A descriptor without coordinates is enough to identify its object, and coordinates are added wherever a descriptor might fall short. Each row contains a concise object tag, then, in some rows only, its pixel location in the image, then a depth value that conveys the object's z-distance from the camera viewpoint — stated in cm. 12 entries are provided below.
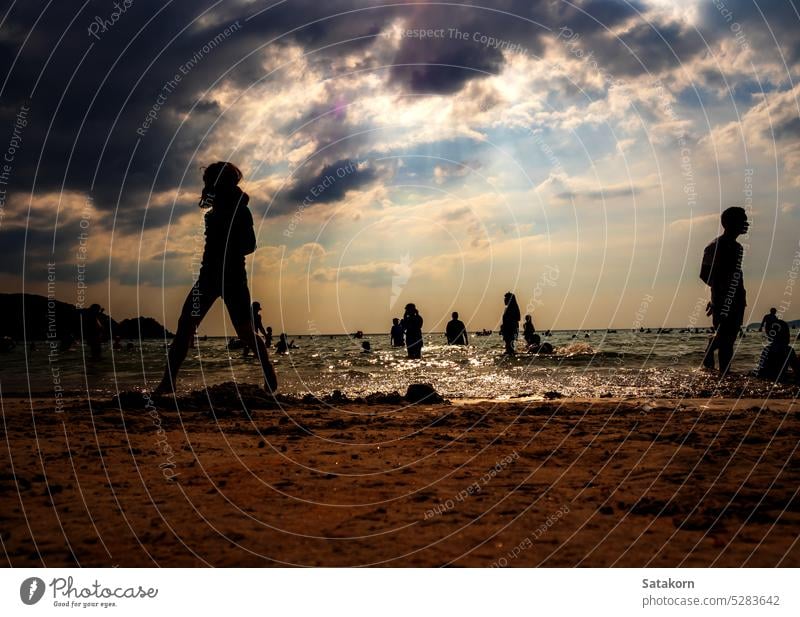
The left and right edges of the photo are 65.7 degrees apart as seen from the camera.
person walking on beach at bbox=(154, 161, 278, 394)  818
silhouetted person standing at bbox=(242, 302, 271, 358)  1936
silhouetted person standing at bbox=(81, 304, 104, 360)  1903
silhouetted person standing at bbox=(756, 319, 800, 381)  1141
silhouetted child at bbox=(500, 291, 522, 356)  2433
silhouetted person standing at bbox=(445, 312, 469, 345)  2678
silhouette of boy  1099
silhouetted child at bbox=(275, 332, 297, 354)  2641
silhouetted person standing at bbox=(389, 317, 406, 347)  3039
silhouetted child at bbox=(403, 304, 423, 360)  2383
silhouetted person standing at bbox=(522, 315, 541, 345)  2830
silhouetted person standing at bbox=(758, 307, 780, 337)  2788
